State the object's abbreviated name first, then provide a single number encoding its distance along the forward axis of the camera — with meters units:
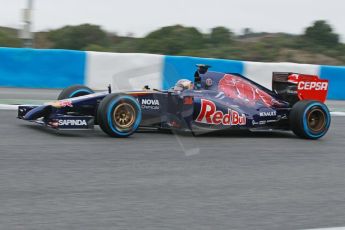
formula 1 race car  14.50
